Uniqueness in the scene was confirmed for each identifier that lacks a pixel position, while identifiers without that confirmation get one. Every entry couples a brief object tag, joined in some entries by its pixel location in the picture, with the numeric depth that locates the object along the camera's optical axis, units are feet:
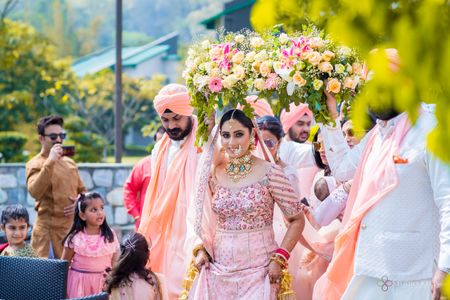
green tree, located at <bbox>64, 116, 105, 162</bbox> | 85.57
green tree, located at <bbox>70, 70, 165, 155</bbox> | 114.11
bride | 20.42
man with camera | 30.25
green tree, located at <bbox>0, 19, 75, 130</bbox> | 88.50
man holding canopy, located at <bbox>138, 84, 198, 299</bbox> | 25.44
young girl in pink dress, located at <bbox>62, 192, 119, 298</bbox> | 25.76
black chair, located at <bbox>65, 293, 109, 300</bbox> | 17.72
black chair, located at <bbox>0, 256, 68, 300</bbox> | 19.84
